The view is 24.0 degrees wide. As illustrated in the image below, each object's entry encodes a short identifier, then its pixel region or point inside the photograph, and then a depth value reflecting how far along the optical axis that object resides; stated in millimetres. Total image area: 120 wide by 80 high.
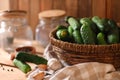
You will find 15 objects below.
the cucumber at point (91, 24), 802
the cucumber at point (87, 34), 758
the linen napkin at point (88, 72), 704
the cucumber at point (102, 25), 785
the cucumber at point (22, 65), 844
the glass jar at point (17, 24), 1059
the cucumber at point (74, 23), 808
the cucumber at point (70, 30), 813
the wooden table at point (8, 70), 817
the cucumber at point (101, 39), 765
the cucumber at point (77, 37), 781
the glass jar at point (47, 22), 1084
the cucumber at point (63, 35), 802
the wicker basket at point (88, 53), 745
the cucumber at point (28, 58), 902
